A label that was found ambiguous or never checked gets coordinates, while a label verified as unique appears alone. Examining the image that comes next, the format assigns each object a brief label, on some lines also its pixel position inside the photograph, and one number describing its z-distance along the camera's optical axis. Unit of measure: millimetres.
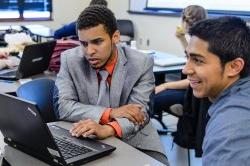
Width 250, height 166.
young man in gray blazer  1688
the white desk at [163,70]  3092
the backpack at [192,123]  2334
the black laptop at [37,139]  1145
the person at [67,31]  4383
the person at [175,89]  3094
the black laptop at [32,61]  2602
